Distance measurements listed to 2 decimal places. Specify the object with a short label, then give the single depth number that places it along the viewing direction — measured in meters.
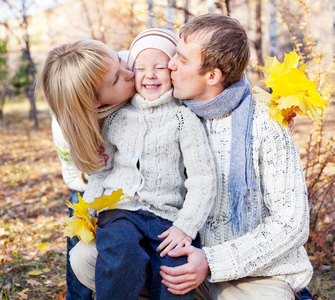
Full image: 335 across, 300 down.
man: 2.05
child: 1.95
